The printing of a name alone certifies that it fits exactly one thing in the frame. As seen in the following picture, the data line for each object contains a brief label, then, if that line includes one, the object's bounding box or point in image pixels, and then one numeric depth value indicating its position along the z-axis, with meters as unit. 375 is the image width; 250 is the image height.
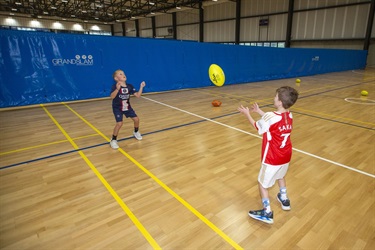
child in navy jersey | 3.99
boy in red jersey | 2.10
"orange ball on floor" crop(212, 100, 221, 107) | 7.28
